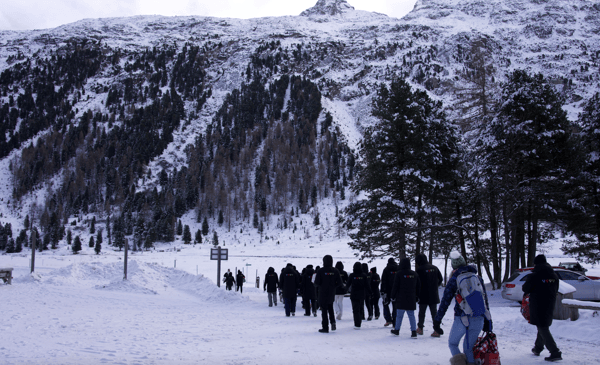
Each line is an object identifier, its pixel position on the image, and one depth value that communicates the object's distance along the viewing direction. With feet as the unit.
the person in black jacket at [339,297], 31.41
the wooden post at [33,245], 73.26
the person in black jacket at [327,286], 27.81
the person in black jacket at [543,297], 19.17
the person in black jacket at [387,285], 30.99
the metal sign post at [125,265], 71.67
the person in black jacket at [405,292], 25.62
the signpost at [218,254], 72.33
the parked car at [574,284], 44.62
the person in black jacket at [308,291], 40.34
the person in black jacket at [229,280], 69.97
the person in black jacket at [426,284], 27.61
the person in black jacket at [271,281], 50.83
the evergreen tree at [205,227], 315.37
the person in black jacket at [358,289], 29.76
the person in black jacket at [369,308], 35.35
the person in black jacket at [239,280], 73.18
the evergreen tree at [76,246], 246.04
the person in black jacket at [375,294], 37.27
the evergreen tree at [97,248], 242.91
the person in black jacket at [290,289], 40.65
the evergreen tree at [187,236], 287.07
